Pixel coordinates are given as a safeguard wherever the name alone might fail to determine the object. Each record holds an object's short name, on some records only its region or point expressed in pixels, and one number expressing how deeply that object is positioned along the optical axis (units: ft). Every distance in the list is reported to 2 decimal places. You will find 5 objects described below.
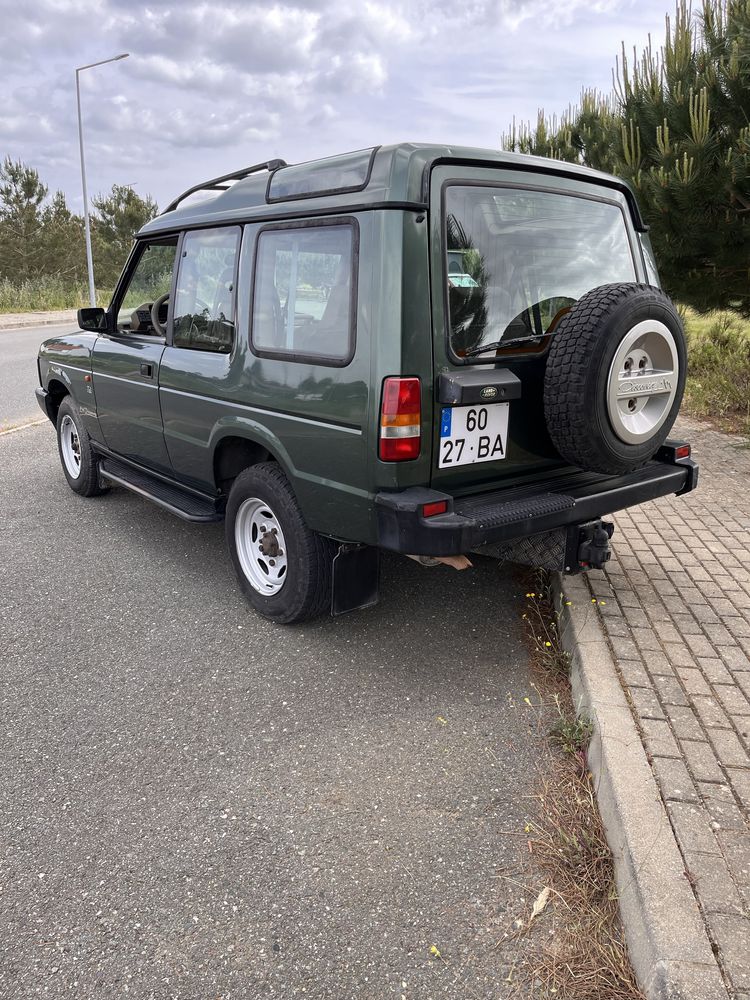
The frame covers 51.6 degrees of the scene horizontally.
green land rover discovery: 9.87
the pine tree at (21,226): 125.90
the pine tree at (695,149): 24.02
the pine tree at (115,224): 132.36
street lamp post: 87.61
